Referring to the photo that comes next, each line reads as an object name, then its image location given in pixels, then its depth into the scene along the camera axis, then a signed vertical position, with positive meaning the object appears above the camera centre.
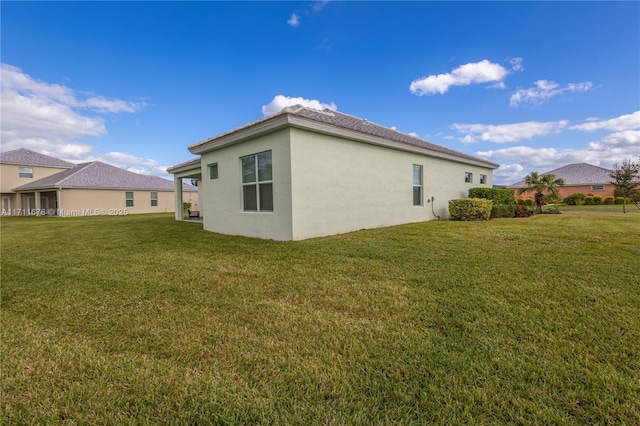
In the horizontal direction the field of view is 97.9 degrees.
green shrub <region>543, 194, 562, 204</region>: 19.81 +0.07
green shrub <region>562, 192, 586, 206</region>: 30.00 +0.03
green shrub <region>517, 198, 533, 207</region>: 24.72 -0.07
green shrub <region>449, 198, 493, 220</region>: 11.89 -0.32
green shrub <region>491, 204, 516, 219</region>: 13.33 -0.47
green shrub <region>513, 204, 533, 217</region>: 14.37 -0.60
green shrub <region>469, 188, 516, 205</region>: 14.09 +0.35
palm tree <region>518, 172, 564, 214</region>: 19.09 +1.14
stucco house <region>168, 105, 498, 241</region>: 7.55 +0.87
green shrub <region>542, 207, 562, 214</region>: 16.97 -0.69
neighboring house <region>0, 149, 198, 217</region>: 25.09 +1.90
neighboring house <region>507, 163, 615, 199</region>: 34.19 +2.31
